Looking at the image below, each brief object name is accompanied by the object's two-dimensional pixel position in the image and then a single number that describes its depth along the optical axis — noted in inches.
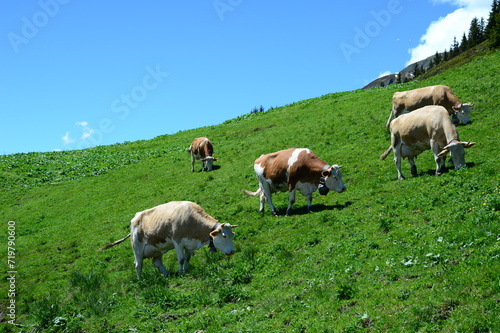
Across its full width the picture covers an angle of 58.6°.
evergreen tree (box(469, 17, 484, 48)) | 6451.8
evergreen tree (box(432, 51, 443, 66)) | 7124.5
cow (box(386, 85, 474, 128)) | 1018.1
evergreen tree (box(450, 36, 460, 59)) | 6888.3
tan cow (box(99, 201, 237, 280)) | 576.1
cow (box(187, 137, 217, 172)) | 1314.0
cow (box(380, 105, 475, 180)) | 687.1
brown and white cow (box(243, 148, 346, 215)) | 734.5
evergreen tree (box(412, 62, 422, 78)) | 7409.0
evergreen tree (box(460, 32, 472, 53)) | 6528.1
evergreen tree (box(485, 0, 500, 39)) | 5049.2
